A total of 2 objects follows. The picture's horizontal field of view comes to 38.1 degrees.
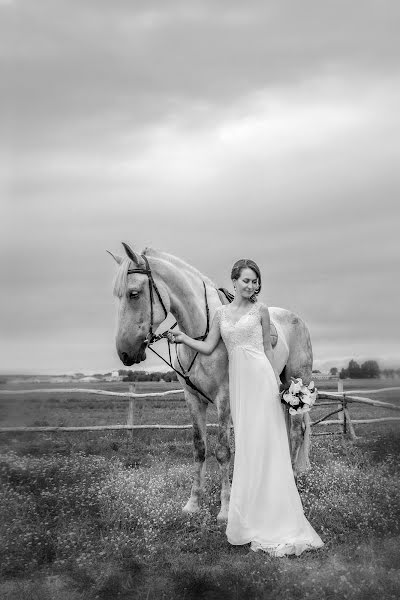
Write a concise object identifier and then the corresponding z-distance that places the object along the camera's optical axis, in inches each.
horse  244.1
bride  222.8
